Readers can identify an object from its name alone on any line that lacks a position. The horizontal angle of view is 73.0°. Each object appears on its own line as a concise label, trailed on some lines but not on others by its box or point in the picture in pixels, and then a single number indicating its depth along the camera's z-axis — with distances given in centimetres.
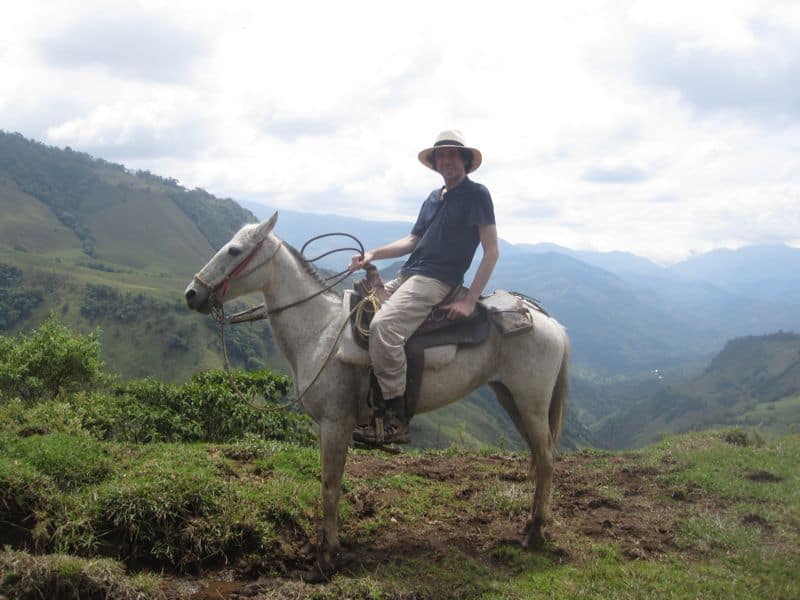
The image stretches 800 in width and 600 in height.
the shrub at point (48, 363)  895
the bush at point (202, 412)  771
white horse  484
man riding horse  477
